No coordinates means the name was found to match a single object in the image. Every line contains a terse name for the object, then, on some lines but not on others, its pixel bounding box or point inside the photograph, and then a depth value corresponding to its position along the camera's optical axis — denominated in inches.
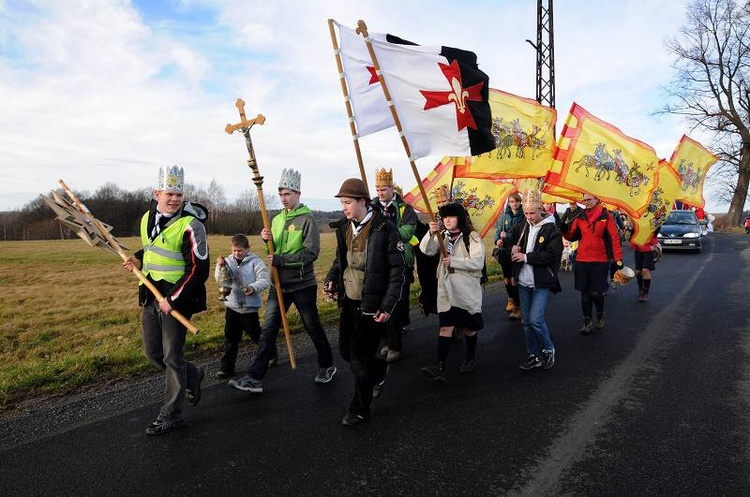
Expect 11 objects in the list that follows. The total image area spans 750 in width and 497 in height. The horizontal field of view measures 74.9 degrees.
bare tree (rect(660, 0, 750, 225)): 1467.8
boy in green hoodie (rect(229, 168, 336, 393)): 185.5
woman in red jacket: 272.2
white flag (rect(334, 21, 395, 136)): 217.6
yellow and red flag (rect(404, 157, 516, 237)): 345.7
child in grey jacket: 206.7
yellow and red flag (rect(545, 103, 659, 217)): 255.3
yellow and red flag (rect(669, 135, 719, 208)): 400.2
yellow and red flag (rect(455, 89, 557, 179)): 299.0
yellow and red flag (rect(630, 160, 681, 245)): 297.4
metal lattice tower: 699.4
